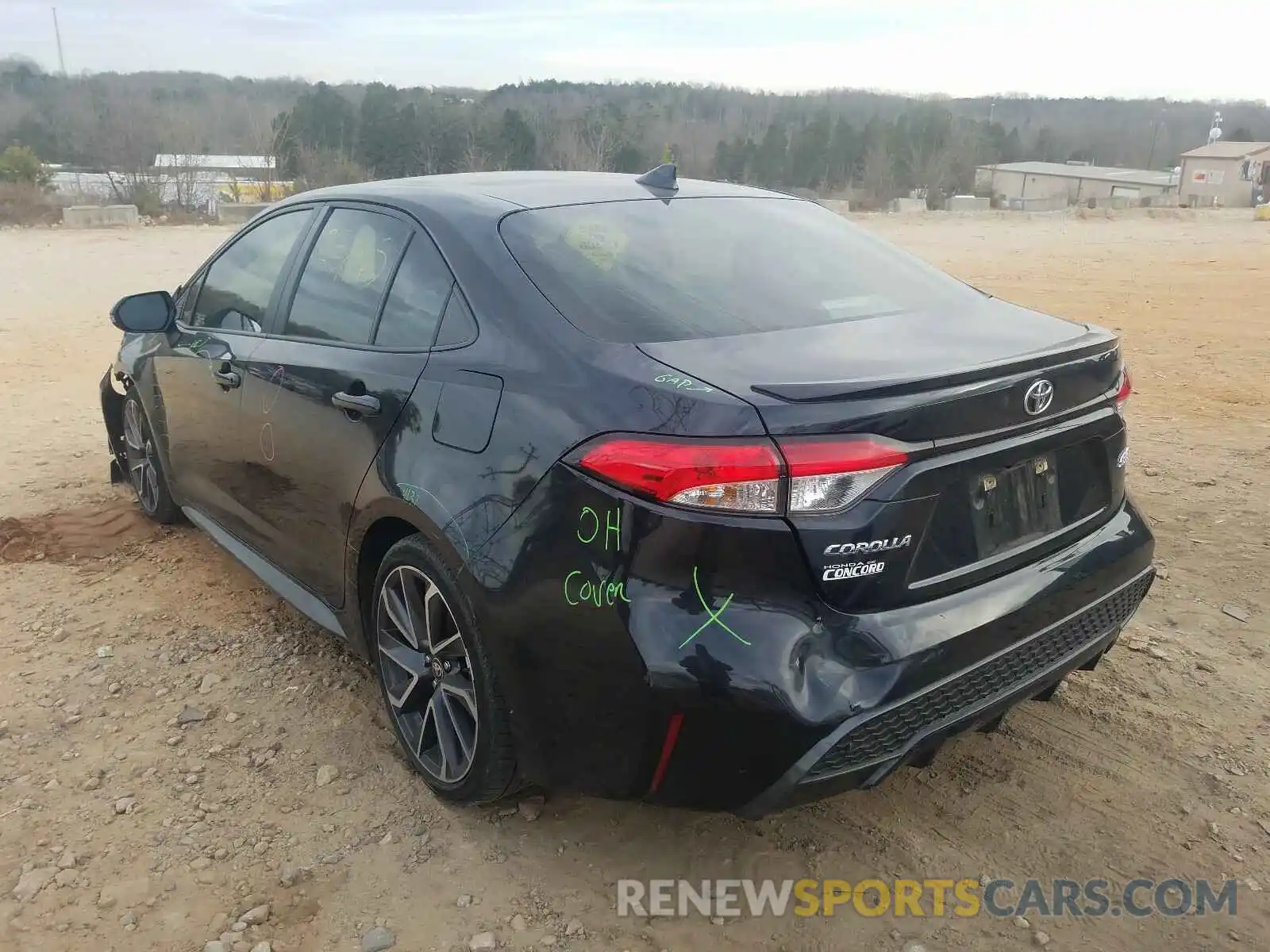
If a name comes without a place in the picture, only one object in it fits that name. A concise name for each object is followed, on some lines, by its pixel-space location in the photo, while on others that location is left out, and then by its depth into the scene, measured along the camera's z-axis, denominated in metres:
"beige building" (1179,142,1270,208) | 64.25
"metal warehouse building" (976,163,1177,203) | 74.06
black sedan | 2.02
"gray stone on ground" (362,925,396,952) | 2.31
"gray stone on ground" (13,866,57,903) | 2.48
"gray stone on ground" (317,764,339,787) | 2.92
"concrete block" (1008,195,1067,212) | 39.42
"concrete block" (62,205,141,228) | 24.72
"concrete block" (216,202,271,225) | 27.38
